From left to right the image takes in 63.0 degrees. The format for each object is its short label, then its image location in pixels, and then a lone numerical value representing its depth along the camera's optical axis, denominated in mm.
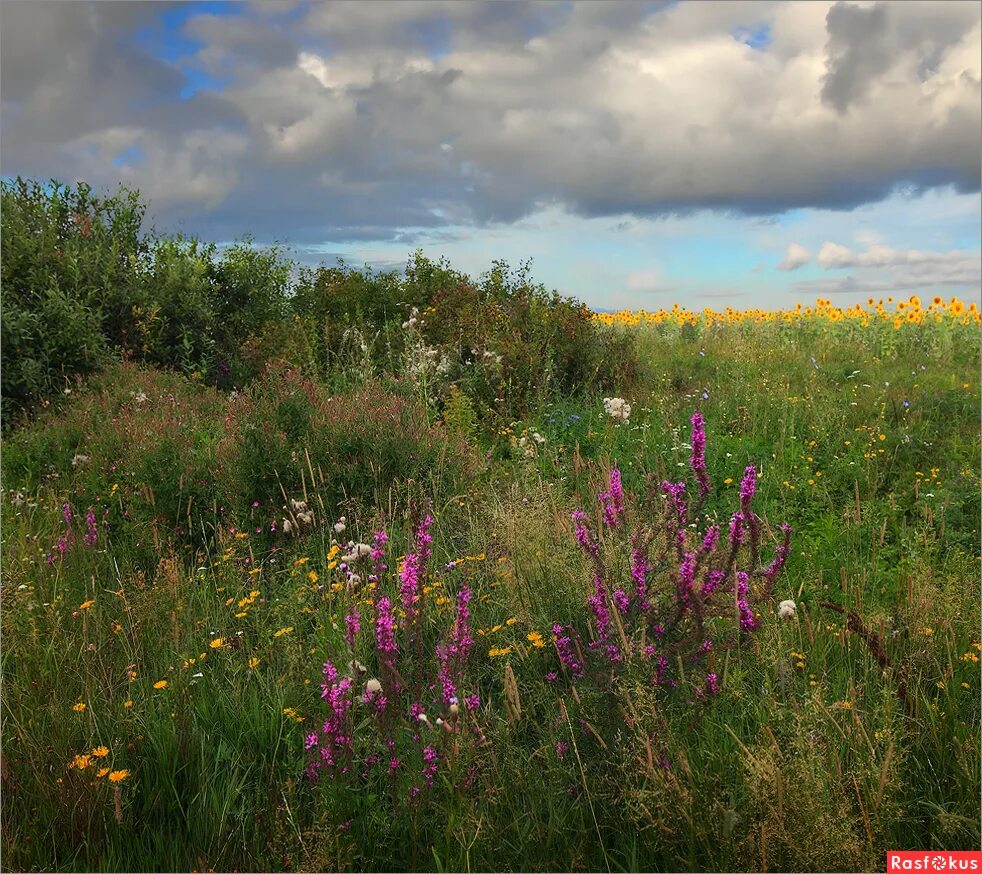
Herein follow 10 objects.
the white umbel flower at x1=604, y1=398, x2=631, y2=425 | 6680
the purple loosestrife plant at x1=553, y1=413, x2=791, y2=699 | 2387
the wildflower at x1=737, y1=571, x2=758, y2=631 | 2473
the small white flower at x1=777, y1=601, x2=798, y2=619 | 2648
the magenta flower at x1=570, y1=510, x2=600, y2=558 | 2533
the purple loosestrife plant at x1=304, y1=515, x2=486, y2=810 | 2289
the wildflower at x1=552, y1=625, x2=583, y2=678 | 2602
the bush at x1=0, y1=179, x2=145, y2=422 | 8352
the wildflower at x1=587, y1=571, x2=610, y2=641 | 2480
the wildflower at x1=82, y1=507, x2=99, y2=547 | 4539
